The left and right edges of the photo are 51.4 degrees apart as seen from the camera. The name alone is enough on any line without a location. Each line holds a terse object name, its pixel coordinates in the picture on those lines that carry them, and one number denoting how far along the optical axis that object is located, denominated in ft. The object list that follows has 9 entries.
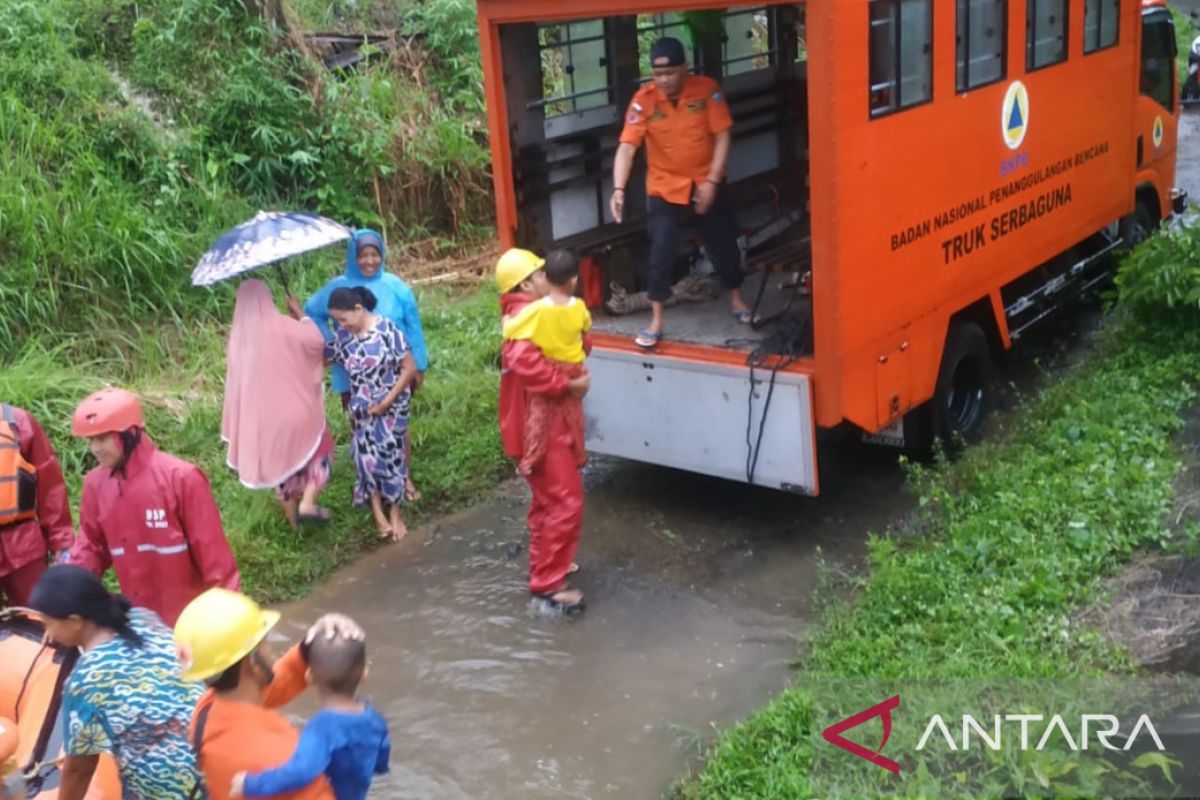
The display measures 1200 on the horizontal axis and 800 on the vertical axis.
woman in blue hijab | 19.04
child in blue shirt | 8.86
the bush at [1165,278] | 22.11
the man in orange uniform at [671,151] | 19.99
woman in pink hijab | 17.71
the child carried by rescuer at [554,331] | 16.49
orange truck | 17.51
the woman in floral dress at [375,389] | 18.48
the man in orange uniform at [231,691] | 9.16
